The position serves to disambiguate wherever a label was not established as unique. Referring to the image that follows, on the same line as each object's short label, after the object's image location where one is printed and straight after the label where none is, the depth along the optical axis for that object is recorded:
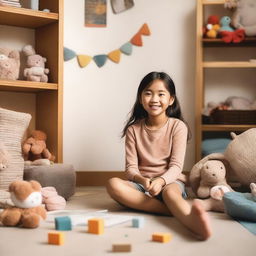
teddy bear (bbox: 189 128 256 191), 2.13
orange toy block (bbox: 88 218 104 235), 1.41
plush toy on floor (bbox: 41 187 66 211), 1.83
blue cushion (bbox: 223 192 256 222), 1.61
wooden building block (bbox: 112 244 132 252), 1.21
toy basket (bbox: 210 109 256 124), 2.62
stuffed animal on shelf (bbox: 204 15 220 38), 2.66
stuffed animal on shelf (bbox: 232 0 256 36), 2.62
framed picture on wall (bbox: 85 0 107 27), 2.71
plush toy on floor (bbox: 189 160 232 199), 2.05
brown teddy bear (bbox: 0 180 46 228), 1.50
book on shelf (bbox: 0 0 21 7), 2.33
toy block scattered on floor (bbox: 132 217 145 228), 1.51
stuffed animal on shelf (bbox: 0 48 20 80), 2.36
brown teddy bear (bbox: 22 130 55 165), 2.38
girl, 1.83
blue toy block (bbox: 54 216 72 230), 1.46
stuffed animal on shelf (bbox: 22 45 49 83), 2.44
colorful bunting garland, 2.72
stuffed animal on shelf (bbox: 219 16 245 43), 2.61
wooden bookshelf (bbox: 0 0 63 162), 2.38
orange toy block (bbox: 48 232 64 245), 1.29
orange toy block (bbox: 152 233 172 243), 1.31
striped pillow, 2.04
